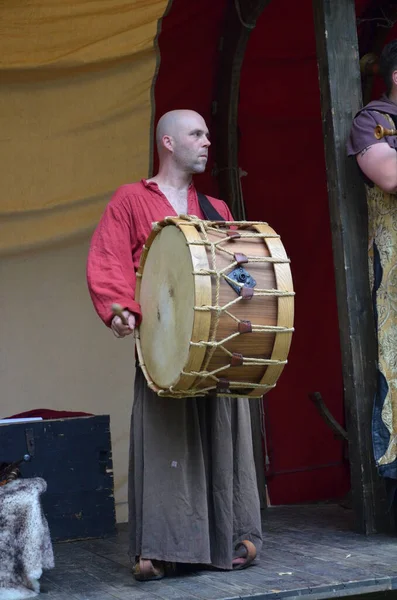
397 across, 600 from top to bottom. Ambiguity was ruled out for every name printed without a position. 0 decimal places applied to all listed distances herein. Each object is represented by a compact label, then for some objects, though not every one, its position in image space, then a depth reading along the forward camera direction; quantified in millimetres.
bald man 6605
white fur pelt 6249
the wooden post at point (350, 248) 7657
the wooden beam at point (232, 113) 9462
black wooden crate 8043
